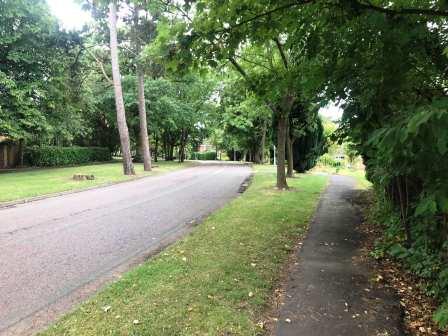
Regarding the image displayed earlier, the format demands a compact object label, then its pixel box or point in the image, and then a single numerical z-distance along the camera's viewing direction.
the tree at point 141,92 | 20.61
